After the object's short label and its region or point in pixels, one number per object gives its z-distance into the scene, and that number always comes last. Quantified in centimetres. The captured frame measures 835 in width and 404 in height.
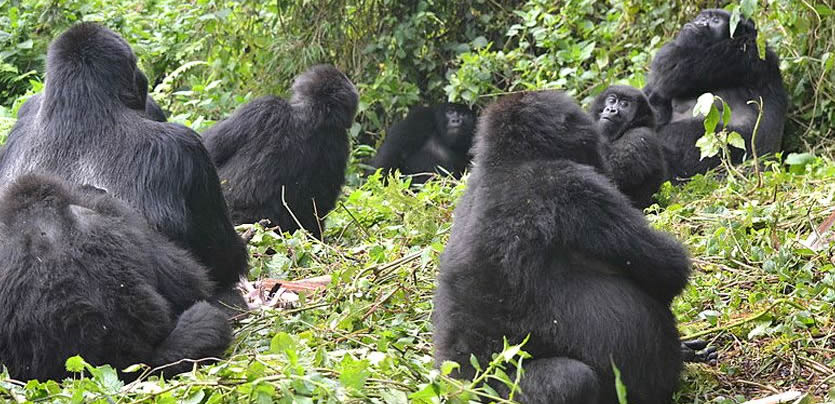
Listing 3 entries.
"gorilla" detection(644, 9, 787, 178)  727
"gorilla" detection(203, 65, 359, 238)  666
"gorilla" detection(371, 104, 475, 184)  947
